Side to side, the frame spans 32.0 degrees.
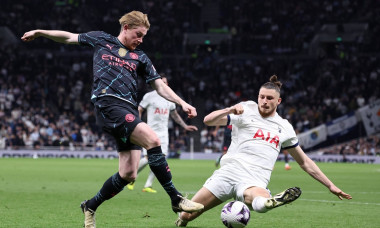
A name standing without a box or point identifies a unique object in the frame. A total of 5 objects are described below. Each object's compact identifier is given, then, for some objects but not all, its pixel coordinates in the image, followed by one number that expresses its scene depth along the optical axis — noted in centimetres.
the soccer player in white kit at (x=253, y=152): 778
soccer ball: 742
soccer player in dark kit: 727
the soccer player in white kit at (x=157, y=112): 1552
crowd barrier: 3559
